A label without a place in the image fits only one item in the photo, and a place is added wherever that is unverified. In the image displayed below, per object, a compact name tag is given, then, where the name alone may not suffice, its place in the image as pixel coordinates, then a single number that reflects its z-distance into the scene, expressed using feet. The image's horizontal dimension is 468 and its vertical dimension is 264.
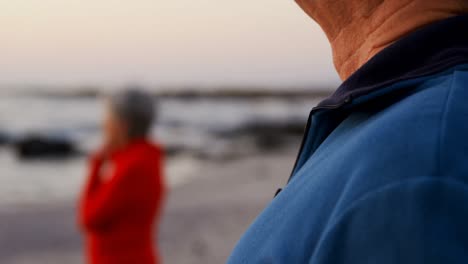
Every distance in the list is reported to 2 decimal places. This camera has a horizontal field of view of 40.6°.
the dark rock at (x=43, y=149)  59.98
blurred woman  12.92
